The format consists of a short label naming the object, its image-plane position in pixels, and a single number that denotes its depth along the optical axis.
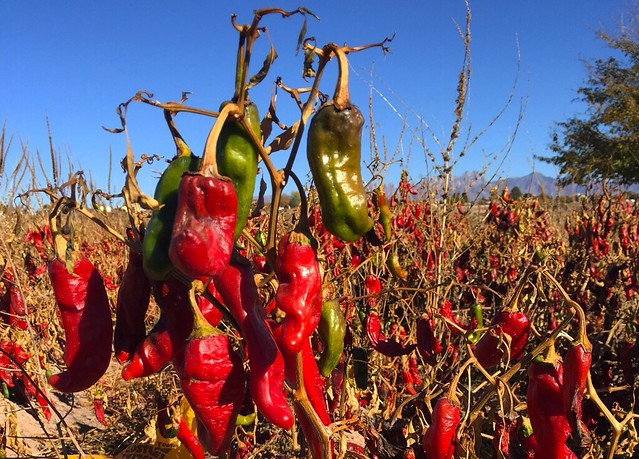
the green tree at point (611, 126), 19.44
